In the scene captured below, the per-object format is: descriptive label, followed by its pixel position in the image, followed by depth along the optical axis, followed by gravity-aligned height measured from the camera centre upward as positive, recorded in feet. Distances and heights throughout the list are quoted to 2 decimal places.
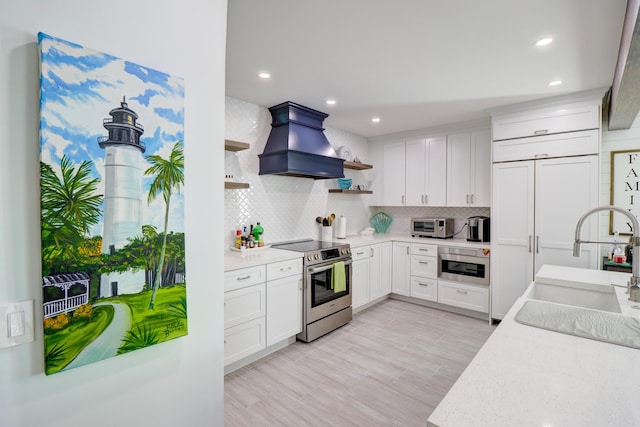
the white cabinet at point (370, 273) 12.72 -2.82
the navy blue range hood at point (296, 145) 11.02 +2.48
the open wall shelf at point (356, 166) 14.55 +2.21
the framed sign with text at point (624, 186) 10.48 +0.88
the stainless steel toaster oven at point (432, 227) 14.39 -0.84
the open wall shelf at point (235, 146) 9.38 +2.07
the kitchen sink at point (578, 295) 6.17 -1.84
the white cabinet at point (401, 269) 14.48 -2.87
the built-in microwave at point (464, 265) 12.56 -2.36
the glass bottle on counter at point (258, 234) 11.02 -0.88
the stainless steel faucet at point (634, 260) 5.06 -0.85
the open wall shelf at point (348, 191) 14.39 +0.94
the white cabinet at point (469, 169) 13.25 +1.87
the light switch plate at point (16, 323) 2.62 -1.01
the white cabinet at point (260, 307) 8.38 -2.94
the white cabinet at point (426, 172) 14.43 +1.90
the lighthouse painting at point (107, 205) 2.79 +0.05
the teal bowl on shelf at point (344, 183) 14.85 +1.34
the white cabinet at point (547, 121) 10.14 +3.22
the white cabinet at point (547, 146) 10.18 +2.33
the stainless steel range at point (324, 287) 10.43 -2.83
